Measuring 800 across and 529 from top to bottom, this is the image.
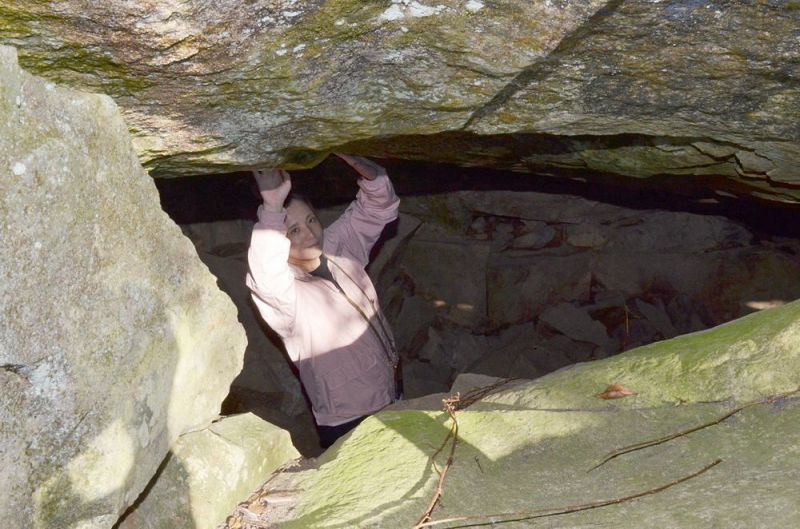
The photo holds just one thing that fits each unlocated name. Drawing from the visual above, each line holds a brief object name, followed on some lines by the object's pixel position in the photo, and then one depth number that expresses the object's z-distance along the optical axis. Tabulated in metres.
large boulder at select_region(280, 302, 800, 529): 1.66
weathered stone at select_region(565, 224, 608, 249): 5.27
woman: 3.05
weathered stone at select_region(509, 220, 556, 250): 5.39
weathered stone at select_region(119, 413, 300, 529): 1.95
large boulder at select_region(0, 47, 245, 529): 1.48
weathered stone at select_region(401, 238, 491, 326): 5.32
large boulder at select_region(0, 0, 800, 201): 1.64
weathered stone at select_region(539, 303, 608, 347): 5.10
